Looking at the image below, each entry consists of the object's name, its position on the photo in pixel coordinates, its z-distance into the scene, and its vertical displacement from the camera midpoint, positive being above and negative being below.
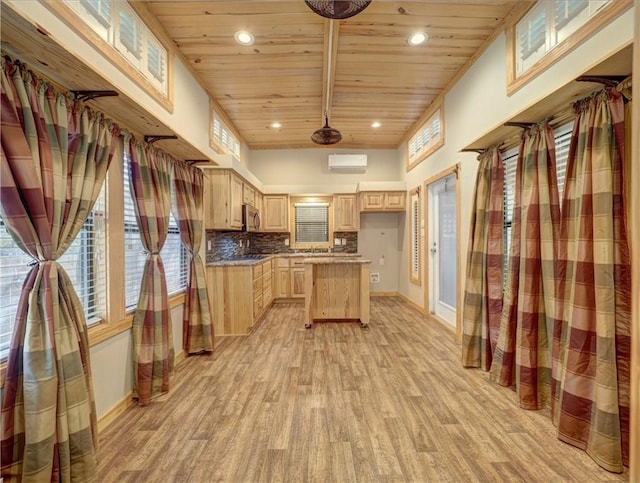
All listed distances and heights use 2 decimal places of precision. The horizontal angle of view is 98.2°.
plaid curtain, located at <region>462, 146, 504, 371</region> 2.55 -0.27
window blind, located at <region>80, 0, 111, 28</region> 1.80 +1.57
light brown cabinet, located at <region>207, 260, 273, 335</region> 3.78 -0.79
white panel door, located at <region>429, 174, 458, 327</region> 3.93 -0.13
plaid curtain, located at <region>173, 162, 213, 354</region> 3.06 -0.56
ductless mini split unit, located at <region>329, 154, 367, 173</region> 6.12 +1.76
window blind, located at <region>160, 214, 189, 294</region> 3.03 -0.23
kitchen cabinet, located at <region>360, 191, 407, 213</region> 5.71 +0.82
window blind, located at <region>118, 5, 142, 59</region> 2.14 +1.69
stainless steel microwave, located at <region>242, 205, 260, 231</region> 4.46 +0.39
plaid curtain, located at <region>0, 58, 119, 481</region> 1.28 -0.32
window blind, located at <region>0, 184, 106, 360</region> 1.40 -0.17
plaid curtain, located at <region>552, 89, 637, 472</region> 1.54 -0.31
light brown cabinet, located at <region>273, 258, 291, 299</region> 5.73 -0.79
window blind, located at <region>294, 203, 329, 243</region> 6.21 +0.42
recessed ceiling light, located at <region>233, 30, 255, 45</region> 2.68 +2.01
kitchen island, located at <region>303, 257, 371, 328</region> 4.33 -0.81
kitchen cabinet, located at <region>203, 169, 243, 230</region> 3.82 +0.58
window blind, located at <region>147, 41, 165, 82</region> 2.50 +1.69
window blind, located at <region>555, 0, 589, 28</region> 1.85 +1.61
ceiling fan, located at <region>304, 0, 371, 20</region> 1.84 +1.58
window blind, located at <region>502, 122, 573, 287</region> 2.65 +0.46
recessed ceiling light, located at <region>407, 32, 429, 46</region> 2.75 +2.05
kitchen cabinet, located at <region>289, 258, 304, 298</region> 5.74 -0.84
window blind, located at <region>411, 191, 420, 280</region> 5.11 +0.09
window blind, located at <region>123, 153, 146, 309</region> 2.30 -0.08
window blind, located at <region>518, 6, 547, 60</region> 2.19 +1.72
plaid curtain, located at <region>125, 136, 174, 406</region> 2.23 -0.40
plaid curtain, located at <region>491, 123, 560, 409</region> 2.02 -0.19
